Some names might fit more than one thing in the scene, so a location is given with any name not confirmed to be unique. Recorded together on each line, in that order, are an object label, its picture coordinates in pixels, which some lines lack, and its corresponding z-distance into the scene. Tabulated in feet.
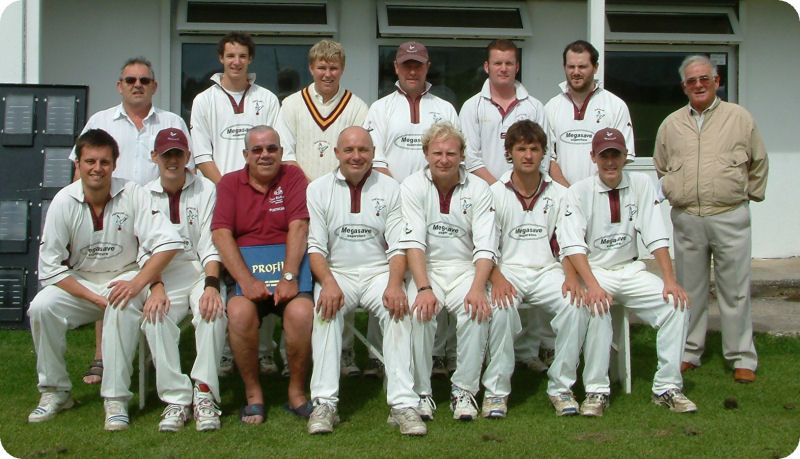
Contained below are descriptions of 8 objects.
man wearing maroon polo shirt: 15.08
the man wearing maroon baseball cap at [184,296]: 14.89
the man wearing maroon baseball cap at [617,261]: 15.74
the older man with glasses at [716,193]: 17.89
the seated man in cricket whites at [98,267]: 14.97
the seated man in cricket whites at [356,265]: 14.85
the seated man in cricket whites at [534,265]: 15.64
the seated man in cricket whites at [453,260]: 15.31
